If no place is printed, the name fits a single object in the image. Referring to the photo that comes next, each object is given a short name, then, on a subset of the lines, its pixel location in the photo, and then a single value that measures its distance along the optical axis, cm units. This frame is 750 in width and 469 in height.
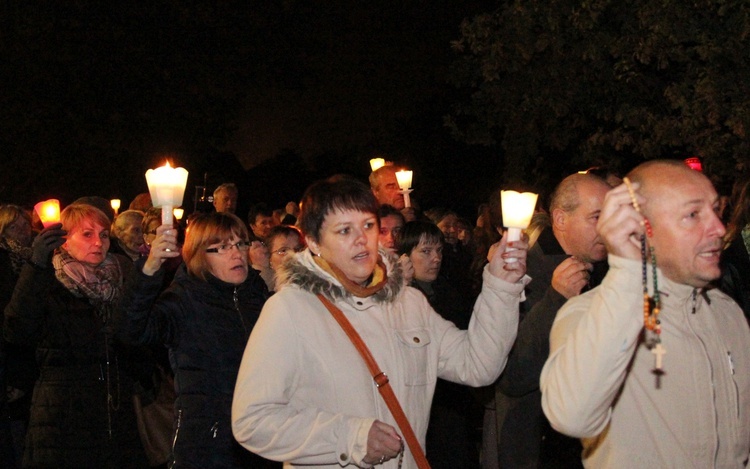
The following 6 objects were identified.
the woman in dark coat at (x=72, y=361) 566
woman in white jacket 359
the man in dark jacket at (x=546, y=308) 451
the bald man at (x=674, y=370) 304
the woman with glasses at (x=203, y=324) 493
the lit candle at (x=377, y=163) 1072
